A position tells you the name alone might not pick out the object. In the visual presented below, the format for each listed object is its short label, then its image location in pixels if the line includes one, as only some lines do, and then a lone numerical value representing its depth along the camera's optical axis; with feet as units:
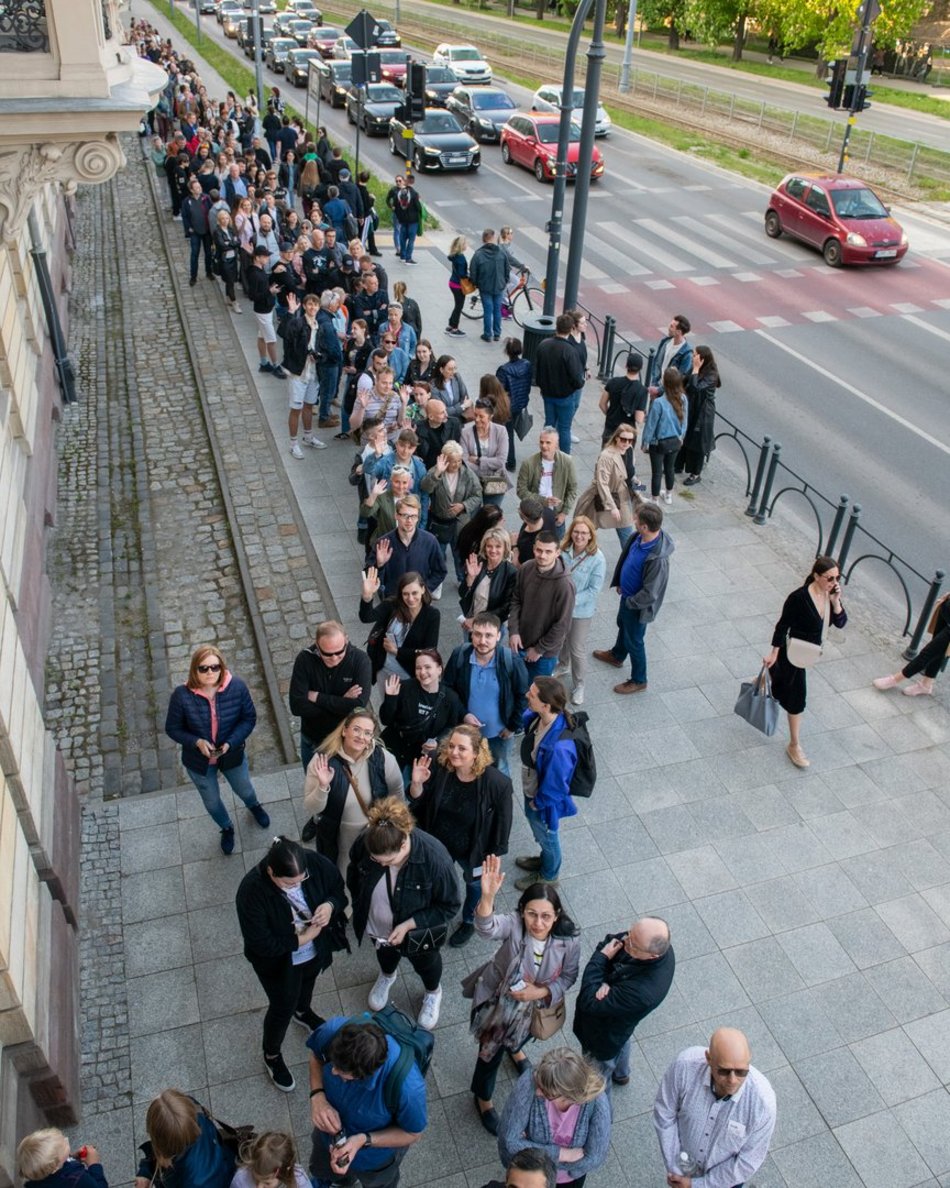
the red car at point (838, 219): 70.64
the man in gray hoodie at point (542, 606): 24.70
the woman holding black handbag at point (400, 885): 17.20
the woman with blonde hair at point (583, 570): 25.79
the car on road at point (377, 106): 101.24
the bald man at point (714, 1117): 14.55
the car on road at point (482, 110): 103.86
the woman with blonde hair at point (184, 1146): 13.25
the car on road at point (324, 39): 137.32
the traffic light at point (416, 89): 61.13
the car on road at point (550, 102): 105.29
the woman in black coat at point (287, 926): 16.70
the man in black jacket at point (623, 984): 15.53
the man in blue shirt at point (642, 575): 26.63
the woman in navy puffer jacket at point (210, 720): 21.24
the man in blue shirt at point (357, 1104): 13.56
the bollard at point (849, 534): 33.14
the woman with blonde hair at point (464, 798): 18.81
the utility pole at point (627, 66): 144.36
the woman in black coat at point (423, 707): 21.20
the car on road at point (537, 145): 88.79
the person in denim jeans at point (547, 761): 20.26
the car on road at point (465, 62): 126.82
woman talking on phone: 25.35
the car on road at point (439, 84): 111.65
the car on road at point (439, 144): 91.04
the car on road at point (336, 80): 112.72
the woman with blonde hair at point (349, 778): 19.29
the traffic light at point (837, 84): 83.46
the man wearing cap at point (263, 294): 46.19
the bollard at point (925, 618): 30.22
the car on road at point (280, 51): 135.95
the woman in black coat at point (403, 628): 23.20
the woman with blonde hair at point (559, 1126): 14.26
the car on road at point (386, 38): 130.93
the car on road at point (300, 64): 127.44
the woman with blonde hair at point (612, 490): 31.48
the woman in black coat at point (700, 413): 38.47
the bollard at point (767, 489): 37.41
